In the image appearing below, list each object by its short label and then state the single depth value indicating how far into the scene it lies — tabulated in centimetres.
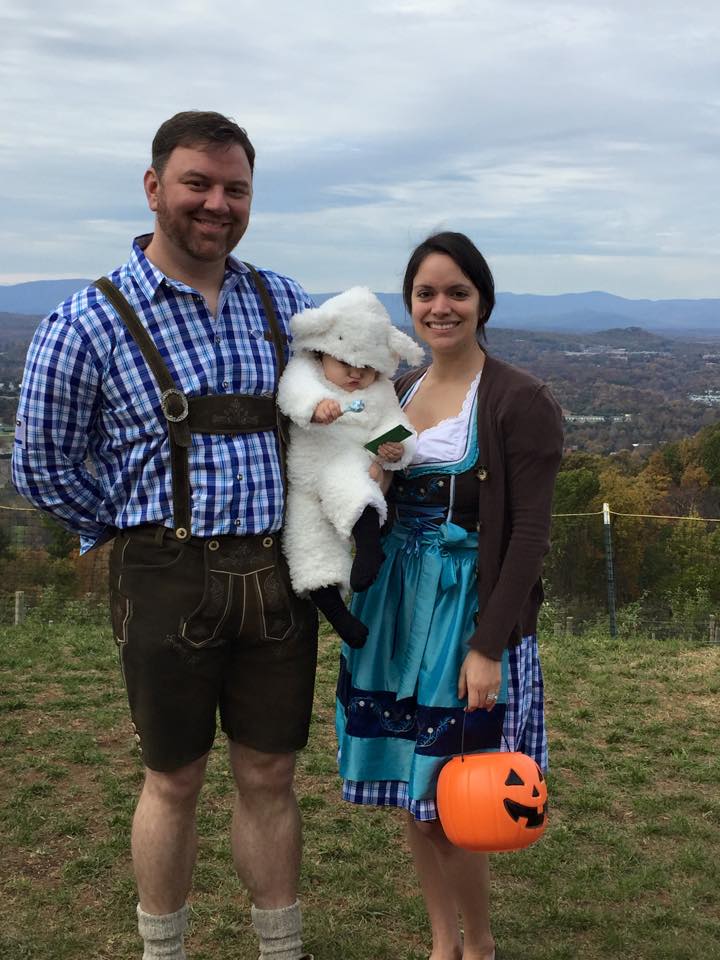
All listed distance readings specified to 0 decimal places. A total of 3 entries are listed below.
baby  247
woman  245
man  235
